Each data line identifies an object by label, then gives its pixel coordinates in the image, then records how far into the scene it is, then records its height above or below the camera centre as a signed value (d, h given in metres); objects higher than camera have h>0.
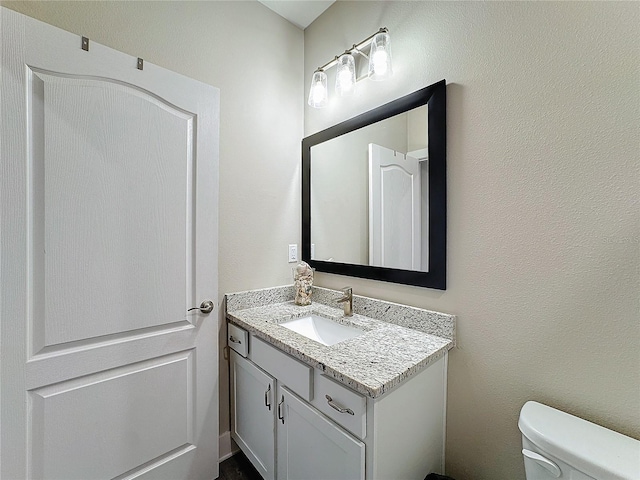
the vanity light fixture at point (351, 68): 1.36 +0.91
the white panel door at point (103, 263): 0.98 -0.09
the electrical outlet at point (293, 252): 1.90 -0.08
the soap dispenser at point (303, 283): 1.73 -0.27
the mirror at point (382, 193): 1.25 +0.26
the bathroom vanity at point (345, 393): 0.90 -0.58
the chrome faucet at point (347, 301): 1.51 -0.33
